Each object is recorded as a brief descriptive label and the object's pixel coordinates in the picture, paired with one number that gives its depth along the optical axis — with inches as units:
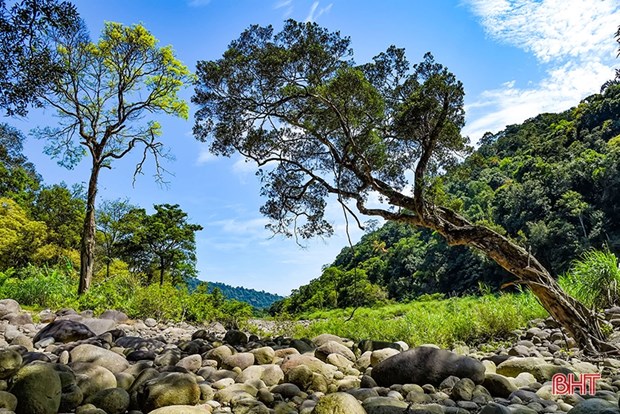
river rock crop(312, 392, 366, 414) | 111.0
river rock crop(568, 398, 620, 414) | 102.9
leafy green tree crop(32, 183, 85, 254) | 936.9
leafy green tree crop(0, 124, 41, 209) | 996.6
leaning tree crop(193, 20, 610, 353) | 268.1
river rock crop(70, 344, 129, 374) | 171.2
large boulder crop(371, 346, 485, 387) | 159.8
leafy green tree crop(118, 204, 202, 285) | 1047.6
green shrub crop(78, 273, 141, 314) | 405.4
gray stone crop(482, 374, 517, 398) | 148.7
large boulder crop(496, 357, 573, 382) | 167.5
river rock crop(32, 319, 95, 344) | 239.4
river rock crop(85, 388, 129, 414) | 126.9
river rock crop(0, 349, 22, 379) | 148.8
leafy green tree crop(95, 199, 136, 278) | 1050.7
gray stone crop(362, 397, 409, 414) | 119.0
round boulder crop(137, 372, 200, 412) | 128.9
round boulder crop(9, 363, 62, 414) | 115.6
